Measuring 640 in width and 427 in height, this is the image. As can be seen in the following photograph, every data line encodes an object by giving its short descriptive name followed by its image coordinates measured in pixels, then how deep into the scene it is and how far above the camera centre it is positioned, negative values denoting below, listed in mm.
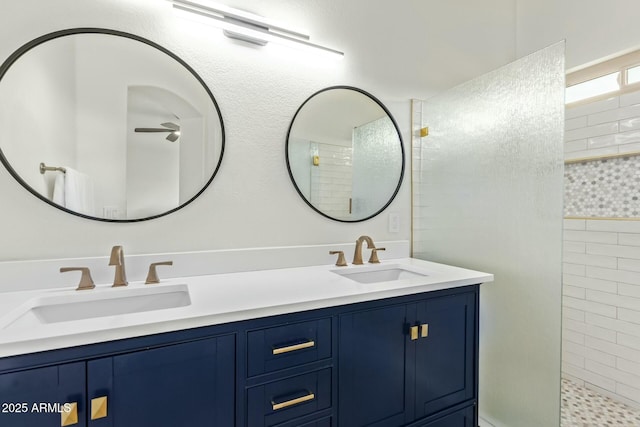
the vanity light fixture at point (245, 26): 1377 +889
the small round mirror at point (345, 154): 1702 +339
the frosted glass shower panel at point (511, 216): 1354 -14
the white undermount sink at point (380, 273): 1645 -343
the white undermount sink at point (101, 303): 1069 -357
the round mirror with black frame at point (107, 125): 1177 +350
